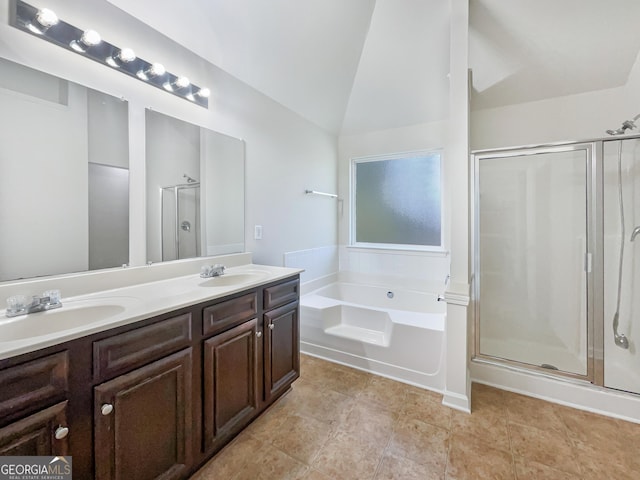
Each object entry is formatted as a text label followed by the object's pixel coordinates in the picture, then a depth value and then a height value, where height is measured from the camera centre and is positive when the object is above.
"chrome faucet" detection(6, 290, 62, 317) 1.02 -0.25
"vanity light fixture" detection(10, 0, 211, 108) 1.20 +0.99
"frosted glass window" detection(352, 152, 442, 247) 3.20 +0.48
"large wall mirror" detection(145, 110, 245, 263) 1.67 +0.35
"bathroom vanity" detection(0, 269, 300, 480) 0.81 -0.56
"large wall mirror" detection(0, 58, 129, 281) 1.16 +0.31
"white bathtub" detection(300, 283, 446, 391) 2.06 -0.84
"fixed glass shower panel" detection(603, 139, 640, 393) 1.97 -0.03
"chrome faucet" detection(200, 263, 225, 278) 1.75 -0.20
